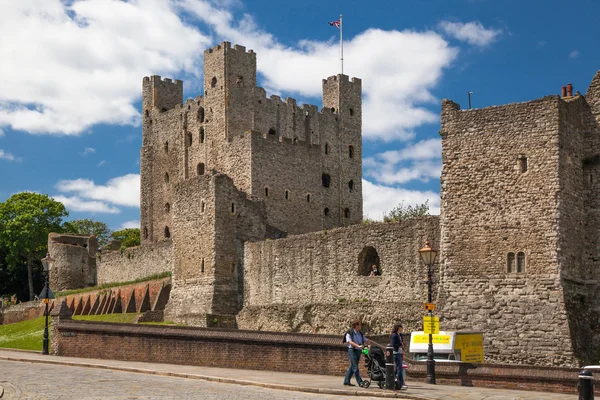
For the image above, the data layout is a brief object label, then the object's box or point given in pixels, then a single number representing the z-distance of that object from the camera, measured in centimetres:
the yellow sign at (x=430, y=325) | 2497
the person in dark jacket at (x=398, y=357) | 2245
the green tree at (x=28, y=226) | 8369
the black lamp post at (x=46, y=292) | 3494
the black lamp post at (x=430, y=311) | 2433
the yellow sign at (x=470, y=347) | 2806
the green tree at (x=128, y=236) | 9400
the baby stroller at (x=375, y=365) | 2284
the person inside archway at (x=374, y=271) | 3900
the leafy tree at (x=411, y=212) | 6677
